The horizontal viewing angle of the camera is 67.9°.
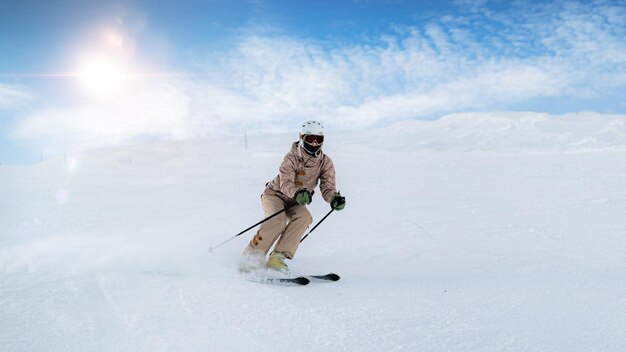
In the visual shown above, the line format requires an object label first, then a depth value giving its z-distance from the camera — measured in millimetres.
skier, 4648
